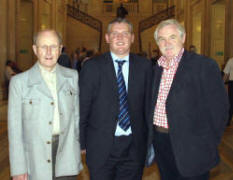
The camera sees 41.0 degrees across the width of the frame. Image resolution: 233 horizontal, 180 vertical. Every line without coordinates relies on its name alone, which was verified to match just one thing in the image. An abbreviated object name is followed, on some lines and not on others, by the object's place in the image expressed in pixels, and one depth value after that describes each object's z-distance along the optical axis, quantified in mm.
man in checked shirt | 2355
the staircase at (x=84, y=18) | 24281
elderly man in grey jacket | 2291
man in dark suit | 2676
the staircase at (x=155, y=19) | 24375
